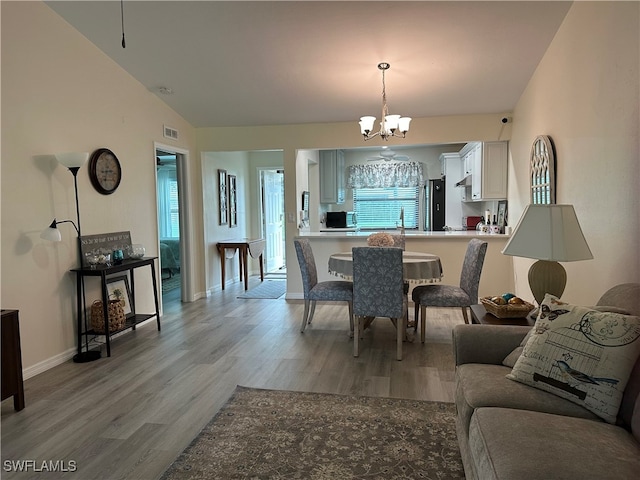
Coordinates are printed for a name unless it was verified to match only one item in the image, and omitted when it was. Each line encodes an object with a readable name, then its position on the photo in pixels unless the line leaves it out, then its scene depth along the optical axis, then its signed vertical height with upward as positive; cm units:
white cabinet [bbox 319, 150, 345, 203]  805 +79
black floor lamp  320 -6
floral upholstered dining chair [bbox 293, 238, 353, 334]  394 -69
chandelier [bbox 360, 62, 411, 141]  379 +85
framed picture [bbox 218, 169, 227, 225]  646 +38
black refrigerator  775 +15
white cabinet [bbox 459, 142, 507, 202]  521 +54
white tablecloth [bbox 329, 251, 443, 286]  367 -48
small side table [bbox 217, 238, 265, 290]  644 -49
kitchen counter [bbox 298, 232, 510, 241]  518 -26
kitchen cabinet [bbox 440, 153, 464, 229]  745 +43
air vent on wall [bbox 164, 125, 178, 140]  507 +106
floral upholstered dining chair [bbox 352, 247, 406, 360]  333 -56
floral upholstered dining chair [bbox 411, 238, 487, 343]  367 -71
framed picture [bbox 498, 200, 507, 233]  538 -2
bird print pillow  155 -57
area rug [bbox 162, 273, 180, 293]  667 -106
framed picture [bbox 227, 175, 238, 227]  687 +27
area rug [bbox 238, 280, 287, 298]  601 -110
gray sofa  123 -74
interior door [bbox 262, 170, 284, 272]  805 +0
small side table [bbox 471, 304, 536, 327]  233 -61
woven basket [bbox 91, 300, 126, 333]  376 -87
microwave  823 -8
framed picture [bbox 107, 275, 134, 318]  411 -70
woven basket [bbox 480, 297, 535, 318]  242 -56
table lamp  213 -13
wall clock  389 +47
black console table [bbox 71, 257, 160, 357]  356 -58
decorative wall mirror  343 +36
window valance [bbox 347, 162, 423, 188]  830 +80
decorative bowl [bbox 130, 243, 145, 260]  428 -32
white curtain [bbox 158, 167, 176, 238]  800 +34
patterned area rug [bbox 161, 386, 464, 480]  196 -118
